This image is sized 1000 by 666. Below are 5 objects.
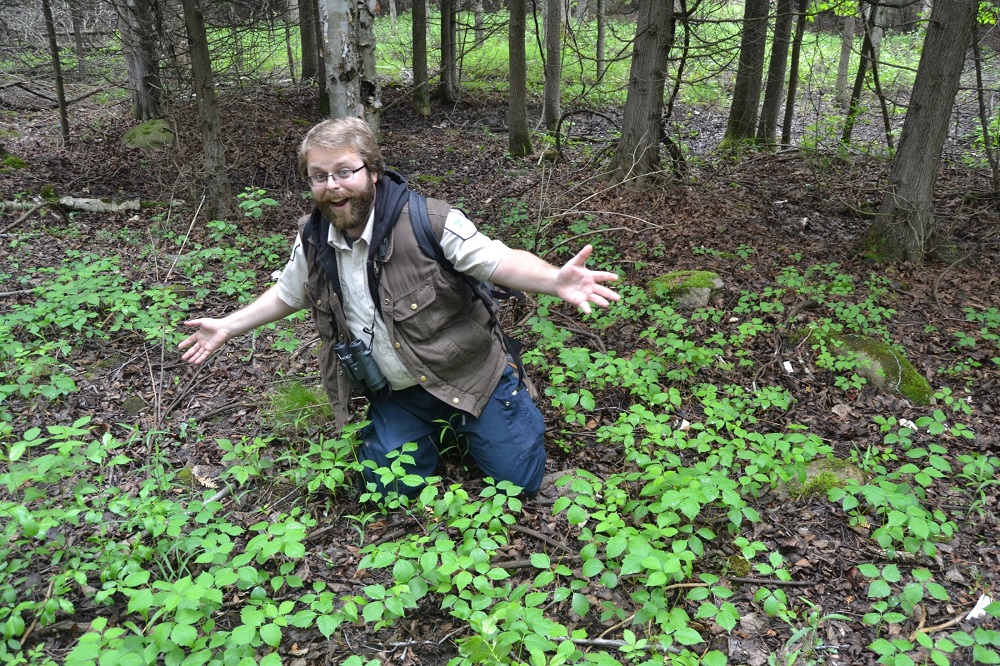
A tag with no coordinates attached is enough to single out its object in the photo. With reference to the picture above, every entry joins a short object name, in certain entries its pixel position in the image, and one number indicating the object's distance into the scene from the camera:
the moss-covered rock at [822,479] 3.39
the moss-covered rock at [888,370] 4.27
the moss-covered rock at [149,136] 9.91
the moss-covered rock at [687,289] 5.35
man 3.02
